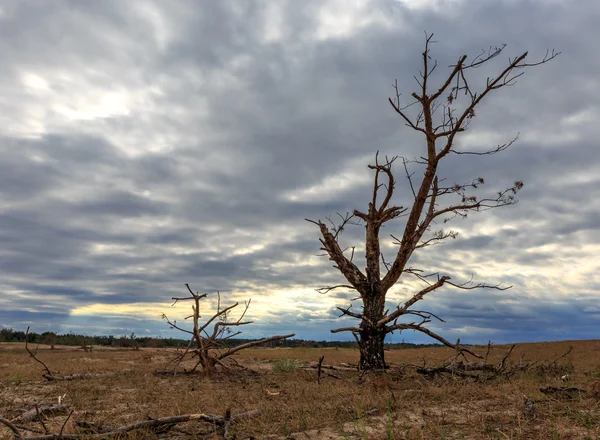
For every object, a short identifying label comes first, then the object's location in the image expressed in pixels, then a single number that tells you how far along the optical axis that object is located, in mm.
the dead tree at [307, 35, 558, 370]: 11227
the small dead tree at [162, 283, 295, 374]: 12039
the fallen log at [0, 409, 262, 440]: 4751
